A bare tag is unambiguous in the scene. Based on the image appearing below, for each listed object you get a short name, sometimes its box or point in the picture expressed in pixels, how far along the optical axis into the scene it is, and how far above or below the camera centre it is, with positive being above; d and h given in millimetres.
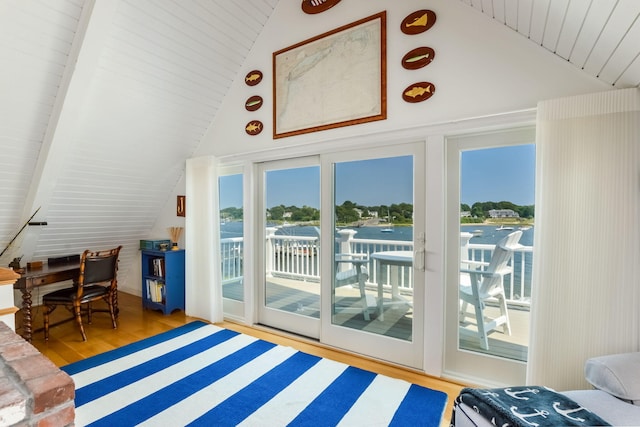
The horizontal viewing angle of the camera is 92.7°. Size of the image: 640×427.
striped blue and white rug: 1842 -1267
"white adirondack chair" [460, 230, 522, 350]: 2184 -589
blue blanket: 1143 -806
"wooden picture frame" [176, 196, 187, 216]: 3908 +30
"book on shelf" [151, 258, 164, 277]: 3756 -722
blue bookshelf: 3707 -892
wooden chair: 3025 -850
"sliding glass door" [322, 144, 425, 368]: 2408 -389
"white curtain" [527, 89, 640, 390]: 1618 -157
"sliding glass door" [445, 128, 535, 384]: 2088 -335
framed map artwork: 2439 +1121
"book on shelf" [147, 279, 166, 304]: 3779 -1033
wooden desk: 2764 -682
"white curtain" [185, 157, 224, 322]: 3451 -396
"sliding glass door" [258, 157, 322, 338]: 2988 -388
